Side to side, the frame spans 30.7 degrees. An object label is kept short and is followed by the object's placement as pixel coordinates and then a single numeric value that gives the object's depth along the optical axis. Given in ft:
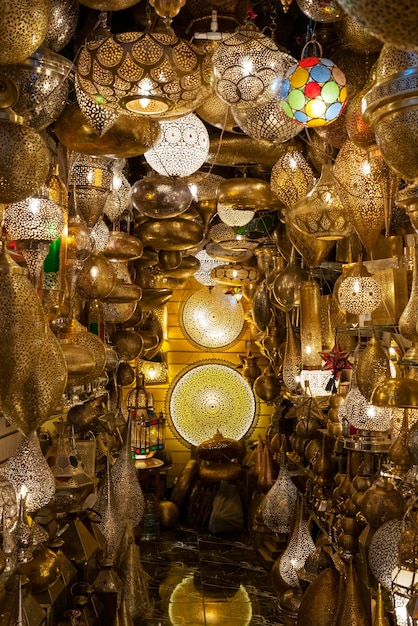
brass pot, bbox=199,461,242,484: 25.45
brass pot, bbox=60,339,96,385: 6.38
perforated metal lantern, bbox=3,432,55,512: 6.69
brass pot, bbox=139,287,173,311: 16.66
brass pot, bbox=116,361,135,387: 17.70
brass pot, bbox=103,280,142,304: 10.41
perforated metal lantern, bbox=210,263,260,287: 18.38
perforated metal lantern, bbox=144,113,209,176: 6.23
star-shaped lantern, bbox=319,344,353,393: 11.68
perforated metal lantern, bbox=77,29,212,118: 4.11
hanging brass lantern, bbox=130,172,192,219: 7.28
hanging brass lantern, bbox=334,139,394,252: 5.21
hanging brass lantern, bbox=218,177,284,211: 8.18
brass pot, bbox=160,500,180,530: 25.00
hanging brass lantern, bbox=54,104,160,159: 4.78
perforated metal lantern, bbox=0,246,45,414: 3.74
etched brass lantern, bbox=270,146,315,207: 7.22
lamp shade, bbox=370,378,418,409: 6.15
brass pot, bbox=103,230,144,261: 9.50
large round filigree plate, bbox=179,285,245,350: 27.89
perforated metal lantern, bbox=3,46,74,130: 4.17
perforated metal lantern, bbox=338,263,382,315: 7.54
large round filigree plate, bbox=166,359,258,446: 27.63
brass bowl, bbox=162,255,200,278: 16.49
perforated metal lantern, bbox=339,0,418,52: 1.73
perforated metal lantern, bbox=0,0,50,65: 3.18
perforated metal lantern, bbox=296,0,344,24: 4.89
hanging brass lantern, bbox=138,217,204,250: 10.30
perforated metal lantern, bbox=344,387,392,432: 8.04
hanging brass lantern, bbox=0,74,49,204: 3.51
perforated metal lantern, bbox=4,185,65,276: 5.11
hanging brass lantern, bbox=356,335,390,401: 7.50
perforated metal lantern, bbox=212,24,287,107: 4.55
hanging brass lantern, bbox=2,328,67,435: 3.89
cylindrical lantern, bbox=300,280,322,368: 11.75
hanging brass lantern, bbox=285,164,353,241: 6.07
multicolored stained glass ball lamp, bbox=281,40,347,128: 4.66
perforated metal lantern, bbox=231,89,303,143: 5.20
